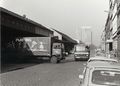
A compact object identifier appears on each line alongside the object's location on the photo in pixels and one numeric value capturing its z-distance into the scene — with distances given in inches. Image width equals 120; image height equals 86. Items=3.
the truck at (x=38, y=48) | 924.9
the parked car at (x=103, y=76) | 149.6
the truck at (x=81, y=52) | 1057.6
